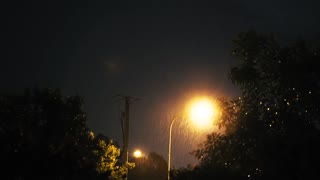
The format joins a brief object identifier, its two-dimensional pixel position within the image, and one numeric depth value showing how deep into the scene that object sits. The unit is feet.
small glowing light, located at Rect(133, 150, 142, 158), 137.68
